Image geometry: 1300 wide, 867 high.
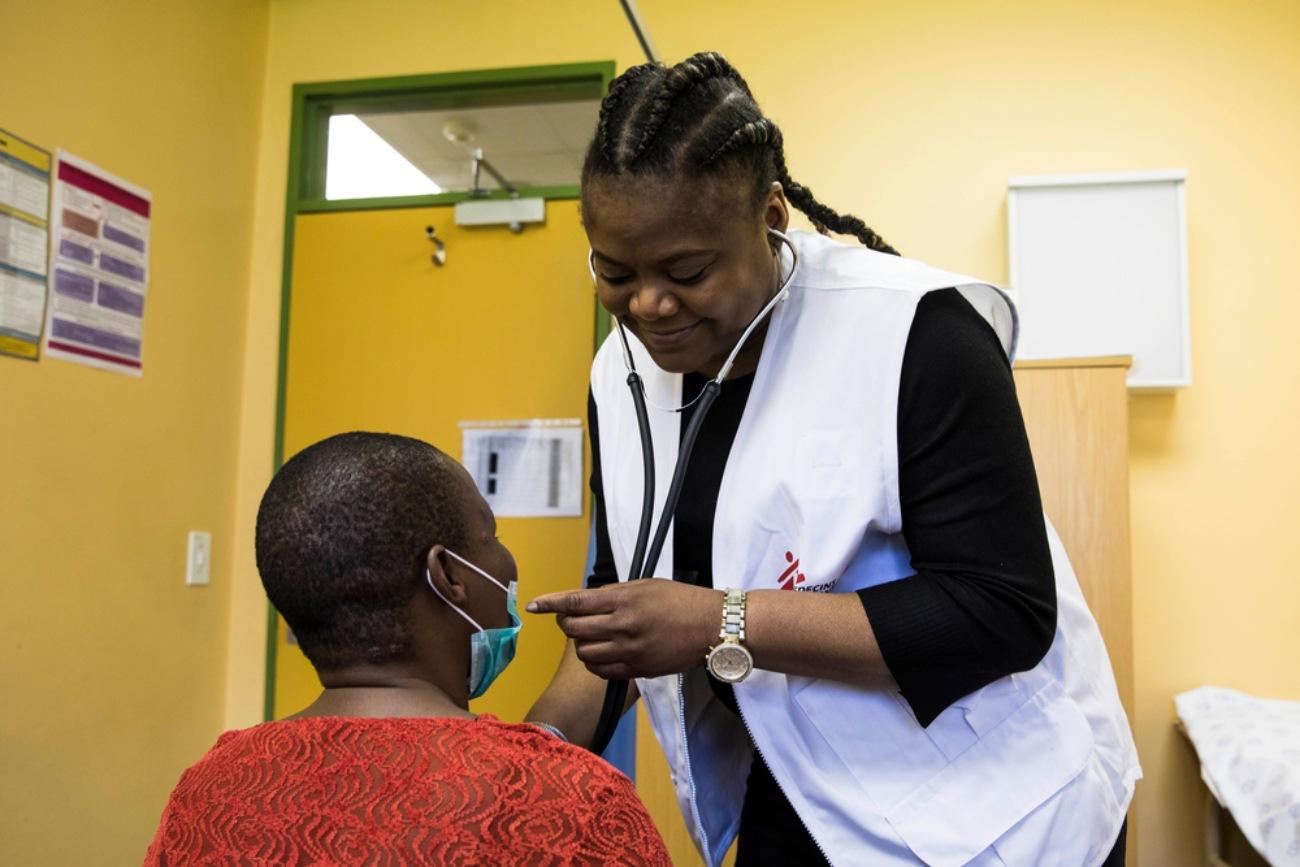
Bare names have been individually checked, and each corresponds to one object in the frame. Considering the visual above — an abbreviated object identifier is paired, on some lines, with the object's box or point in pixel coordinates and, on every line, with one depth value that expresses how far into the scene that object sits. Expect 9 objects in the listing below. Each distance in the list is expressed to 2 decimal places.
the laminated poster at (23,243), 1.94
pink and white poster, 2.08
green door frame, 2.70
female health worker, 0.84
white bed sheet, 1.71
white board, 2.34
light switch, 2.47
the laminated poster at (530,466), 2.56
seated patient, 0.74
